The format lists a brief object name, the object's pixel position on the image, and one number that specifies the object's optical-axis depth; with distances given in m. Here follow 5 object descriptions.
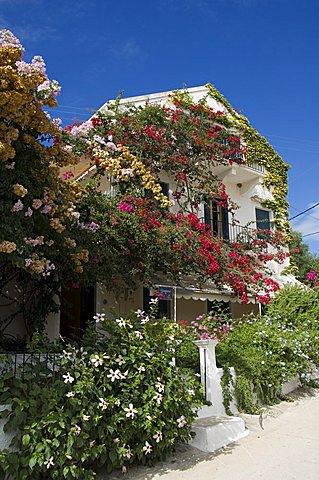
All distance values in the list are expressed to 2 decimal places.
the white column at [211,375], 8.99
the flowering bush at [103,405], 5.83
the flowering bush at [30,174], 6.95
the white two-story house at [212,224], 15.07
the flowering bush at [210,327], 10.68
